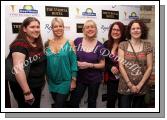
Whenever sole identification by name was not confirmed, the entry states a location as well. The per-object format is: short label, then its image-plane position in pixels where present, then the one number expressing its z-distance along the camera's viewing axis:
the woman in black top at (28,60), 1.28
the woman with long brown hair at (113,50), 1.40
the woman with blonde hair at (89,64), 1.37
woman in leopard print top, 1.37
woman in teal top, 1.35
